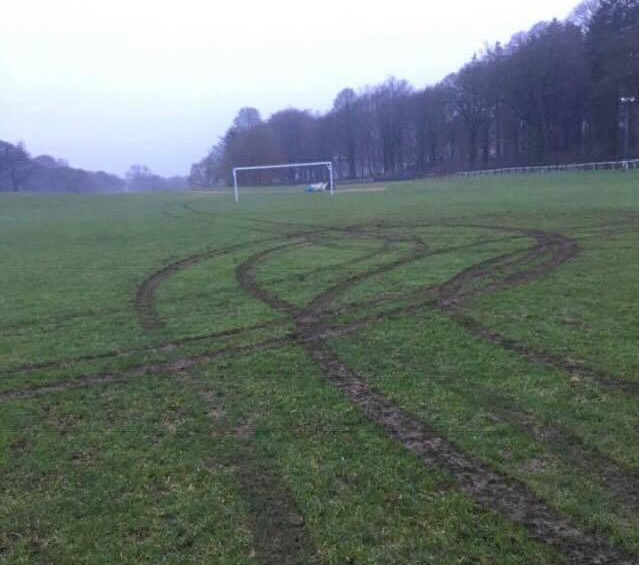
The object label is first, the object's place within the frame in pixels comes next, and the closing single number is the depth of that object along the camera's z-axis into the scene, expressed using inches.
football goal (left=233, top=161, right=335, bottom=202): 2842.0
